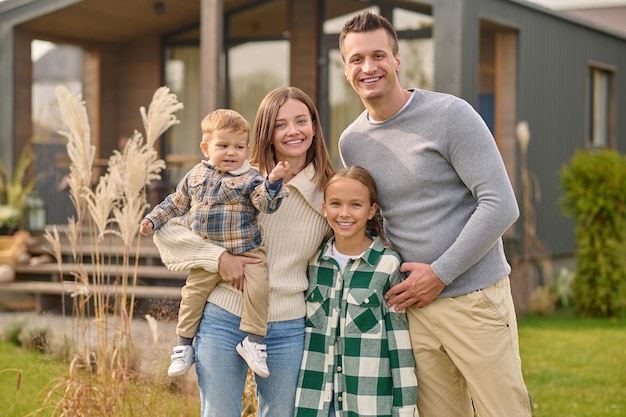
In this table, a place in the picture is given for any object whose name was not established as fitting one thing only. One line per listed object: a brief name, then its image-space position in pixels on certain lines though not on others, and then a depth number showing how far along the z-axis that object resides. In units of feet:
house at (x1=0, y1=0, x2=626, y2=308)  35.83
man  10.45
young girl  10.70
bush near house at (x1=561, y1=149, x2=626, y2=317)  35.24
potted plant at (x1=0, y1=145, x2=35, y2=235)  33.78
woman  10.48
